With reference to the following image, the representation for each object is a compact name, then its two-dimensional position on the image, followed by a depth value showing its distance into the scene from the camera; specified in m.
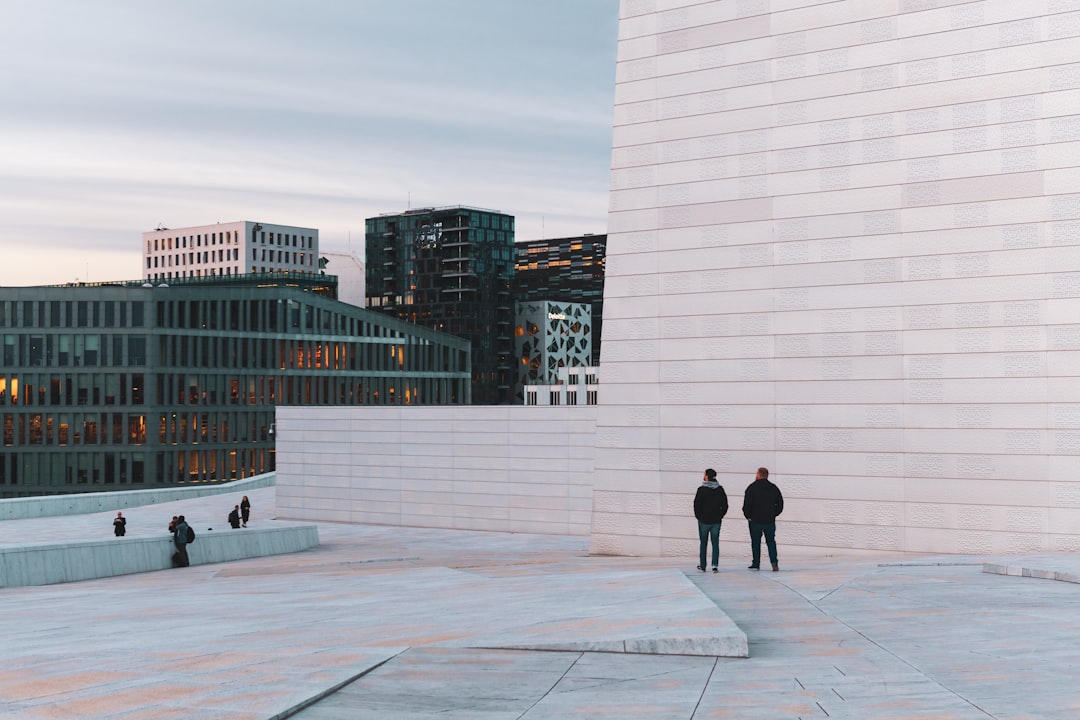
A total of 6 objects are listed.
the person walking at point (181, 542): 30.38
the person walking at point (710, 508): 18.16
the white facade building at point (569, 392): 156.12
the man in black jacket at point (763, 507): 18.25
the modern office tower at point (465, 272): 195.88
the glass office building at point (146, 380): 99.81
